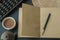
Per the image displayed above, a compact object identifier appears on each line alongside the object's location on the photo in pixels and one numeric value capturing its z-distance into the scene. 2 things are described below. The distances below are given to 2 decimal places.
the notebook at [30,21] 0.75
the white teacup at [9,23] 0.89
